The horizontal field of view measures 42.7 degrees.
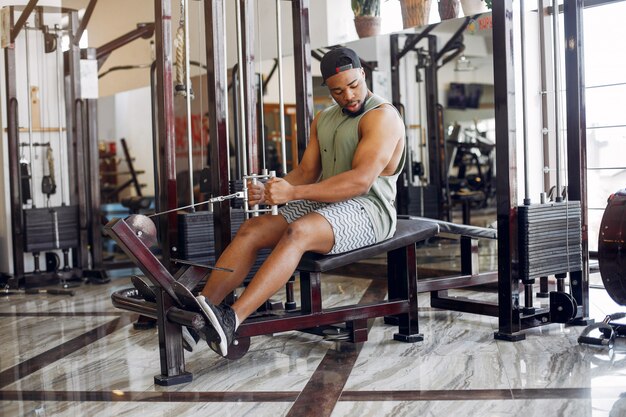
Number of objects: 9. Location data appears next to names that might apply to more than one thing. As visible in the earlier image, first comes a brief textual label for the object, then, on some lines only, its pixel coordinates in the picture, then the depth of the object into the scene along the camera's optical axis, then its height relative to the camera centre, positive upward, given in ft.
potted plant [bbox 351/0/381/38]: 17.67 +3.51
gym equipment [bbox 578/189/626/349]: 10.58 -1.30
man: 9.87 -0.33
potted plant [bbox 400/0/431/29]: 14.82 +3.00
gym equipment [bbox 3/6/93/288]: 18.79 +0.73
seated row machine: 9.33 -1.59
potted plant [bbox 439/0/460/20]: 14.44 +2.96
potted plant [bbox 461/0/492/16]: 13.88 +2.85
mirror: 22.22 +1.57
